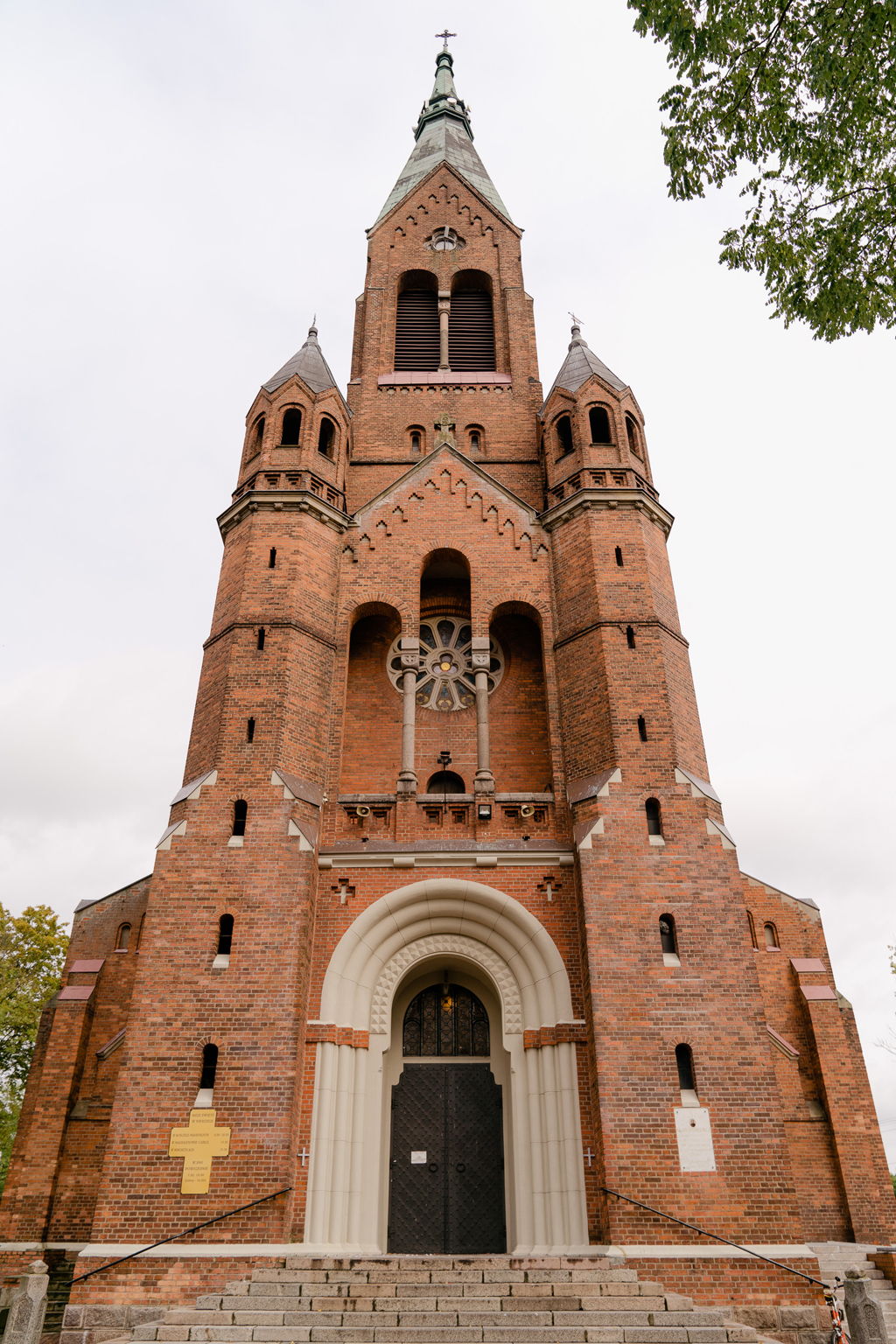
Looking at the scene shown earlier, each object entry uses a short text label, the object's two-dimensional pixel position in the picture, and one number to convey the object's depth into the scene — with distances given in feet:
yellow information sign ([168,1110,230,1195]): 38.17
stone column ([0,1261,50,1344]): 29.53
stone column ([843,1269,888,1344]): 28.91
